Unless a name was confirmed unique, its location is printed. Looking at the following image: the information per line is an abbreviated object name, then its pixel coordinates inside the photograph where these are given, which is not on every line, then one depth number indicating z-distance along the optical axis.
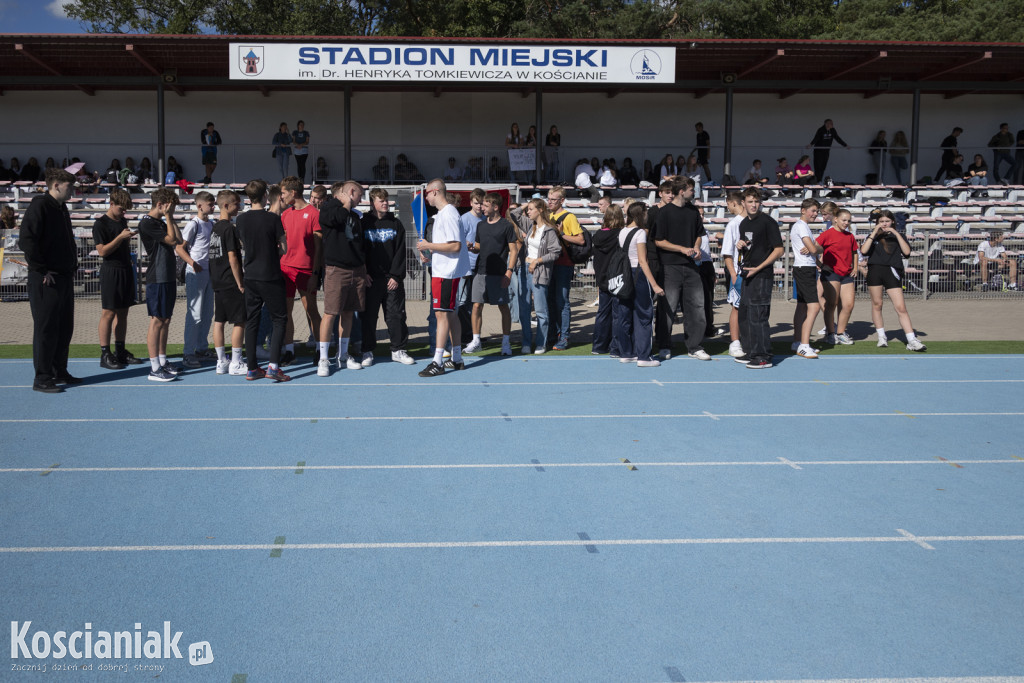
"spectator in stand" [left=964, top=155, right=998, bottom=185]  24.24
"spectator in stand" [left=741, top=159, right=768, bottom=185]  24.06
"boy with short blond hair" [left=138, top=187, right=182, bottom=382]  8.72
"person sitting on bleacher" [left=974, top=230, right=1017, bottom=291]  16.42
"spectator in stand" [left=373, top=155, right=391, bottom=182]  24.22
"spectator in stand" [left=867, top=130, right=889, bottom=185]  26.00
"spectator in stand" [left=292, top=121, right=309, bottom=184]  23.28
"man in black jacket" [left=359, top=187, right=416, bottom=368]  9.75
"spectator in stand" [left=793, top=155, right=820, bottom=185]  23.89
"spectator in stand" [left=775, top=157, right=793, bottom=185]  24.39
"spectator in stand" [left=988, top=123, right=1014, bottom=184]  25.43
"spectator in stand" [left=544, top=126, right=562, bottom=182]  23.84
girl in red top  11.13
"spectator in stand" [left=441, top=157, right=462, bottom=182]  24.44
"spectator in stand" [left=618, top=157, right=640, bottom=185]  23.69
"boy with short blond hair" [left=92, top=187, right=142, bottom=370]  8.78
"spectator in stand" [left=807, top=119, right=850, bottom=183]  24.56
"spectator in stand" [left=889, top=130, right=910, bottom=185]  25.78
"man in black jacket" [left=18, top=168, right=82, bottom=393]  7.94
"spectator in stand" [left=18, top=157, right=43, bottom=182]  23.42
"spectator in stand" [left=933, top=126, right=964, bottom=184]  24.89
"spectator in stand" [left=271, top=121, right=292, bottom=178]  23.38
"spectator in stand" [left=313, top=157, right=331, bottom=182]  24.27
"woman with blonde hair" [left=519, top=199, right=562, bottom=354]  10.70
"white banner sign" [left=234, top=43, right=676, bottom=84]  20.39
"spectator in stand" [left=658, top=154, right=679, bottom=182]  23.80
